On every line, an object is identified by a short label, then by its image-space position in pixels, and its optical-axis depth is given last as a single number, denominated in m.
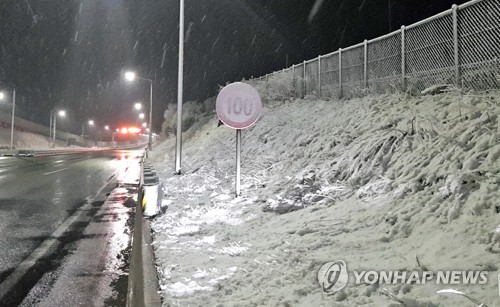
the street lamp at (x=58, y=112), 74.31
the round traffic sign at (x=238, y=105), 7.70
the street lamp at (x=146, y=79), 24.31
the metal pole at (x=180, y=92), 13.58
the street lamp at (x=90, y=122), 108.03
